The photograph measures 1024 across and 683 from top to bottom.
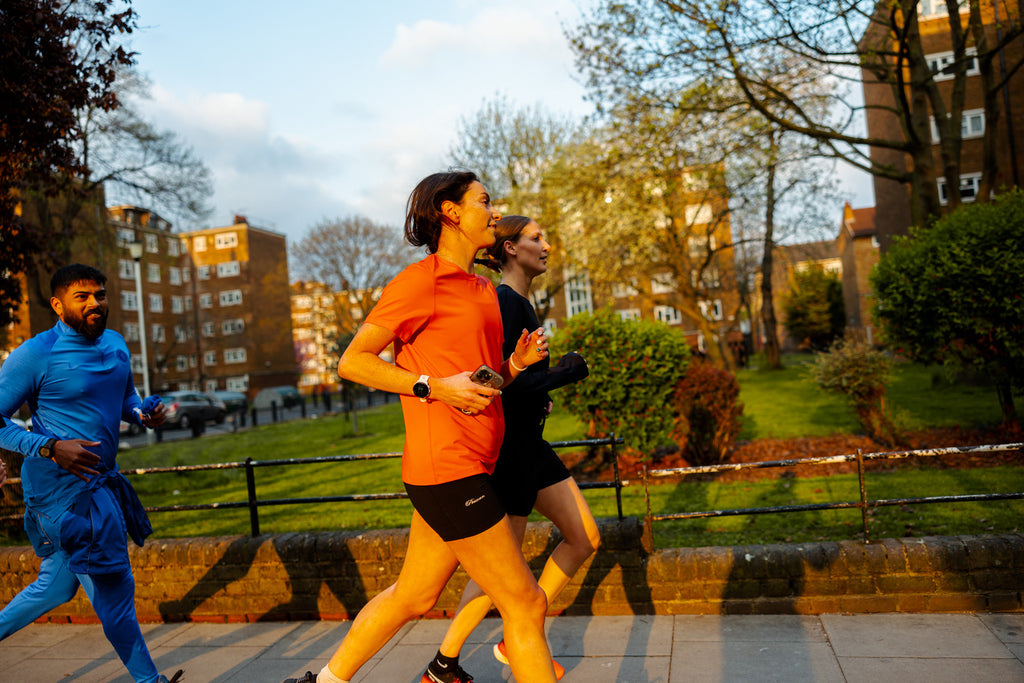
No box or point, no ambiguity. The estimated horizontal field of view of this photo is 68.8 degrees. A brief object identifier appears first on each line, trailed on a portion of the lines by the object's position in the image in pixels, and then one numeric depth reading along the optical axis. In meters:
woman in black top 3.20
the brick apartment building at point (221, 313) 59.94
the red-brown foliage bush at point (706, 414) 8.47
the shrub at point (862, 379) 8.59
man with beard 3.41
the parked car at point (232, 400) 40.53
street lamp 21.48
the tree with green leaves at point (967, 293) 7.50
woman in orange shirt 2.44
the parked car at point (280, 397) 39.72
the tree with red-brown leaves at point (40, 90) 6.21
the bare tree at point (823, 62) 10.88
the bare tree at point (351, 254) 43.00
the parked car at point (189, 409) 32.78
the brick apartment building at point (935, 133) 25.35
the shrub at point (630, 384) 8.37
